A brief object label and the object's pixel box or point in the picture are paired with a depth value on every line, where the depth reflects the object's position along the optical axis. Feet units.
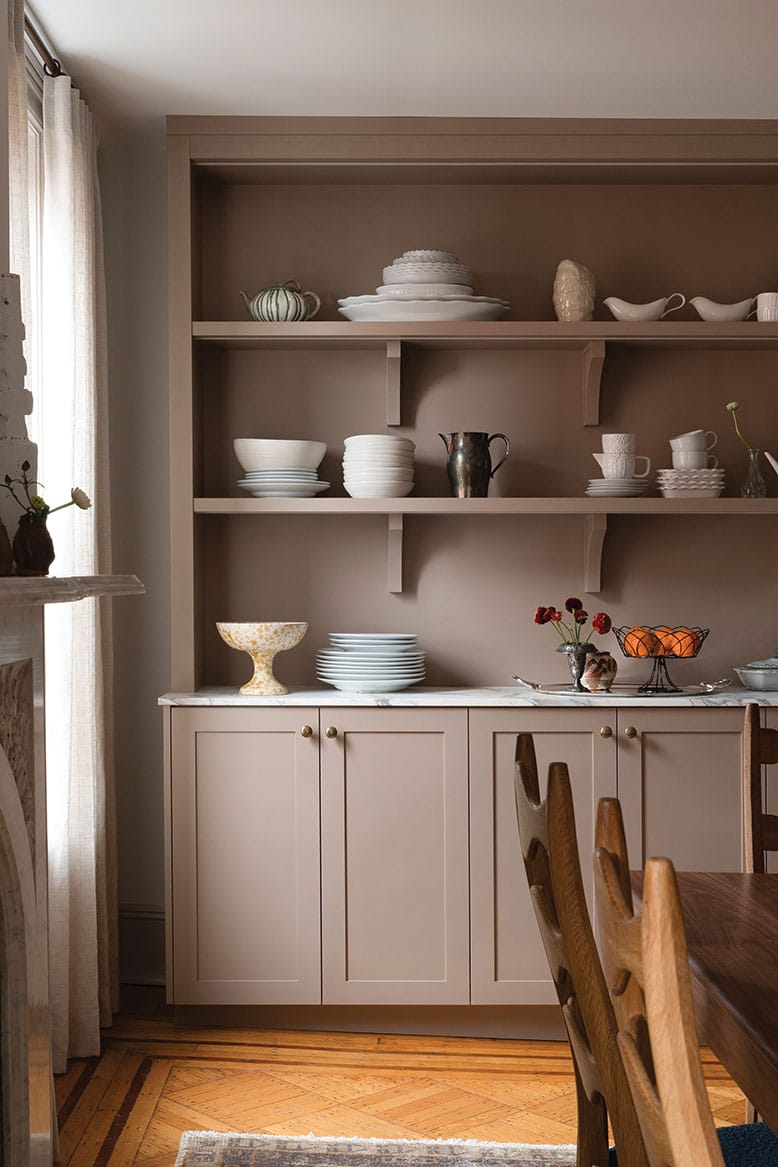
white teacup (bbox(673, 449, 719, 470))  10.93
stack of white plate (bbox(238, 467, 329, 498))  10.93
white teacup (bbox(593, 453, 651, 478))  10.86
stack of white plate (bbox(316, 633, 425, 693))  10.71
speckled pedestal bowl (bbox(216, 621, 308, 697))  10.57
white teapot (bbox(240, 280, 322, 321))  10.90
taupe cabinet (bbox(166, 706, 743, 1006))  10.28
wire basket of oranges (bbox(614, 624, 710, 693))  10.60
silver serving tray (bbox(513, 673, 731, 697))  10.49
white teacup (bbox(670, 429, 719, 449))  10.90
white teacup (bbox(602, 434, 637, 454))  10.82
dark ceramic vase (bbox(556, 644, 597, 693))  10.73
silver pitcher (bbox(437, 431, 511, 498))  10.87
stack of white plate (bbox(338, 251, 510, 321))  10.70
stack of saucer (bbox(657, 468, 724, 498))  10.84
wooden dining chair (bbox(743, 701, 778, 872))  6.91
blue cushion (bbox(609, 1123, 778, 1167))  4.78
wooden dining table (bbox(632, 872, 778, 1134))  4.01
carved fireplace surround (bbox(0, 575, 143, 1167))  6.56
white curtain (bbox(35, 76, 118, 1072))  9.71
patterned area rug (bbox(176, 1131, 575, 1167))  8.11
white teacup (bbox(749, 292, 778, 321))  10.82
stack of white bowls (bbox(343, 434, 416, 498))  10.86
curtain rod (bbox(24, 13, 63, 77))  9.17
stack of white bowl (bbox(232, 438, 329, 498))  10.93
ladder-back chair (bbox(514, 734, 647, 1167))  3.81
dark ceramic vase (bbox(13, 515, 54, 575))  6.56
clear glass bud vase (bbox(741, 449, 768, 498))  11.03
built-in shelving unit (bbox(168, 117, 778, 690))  11.54
